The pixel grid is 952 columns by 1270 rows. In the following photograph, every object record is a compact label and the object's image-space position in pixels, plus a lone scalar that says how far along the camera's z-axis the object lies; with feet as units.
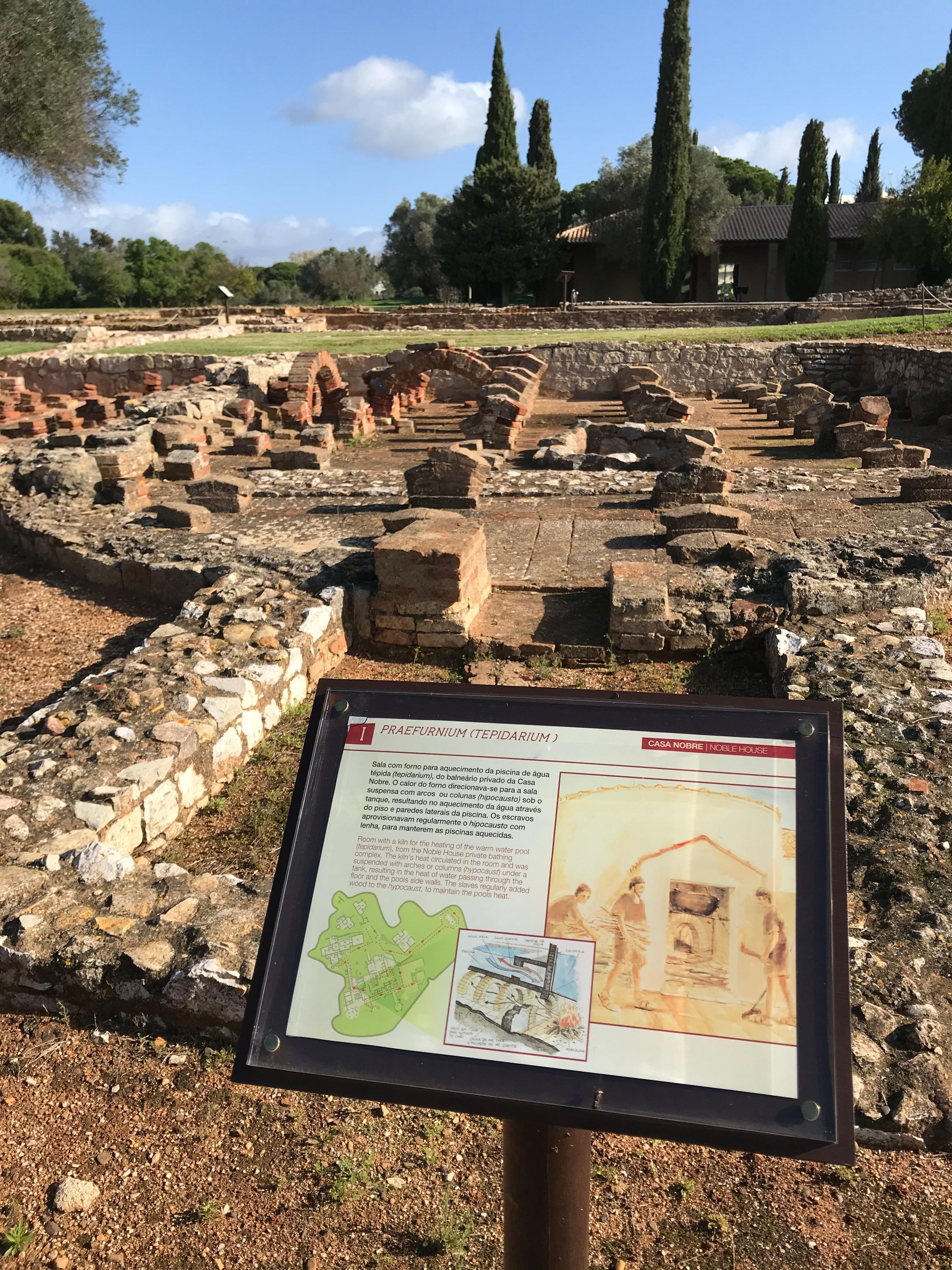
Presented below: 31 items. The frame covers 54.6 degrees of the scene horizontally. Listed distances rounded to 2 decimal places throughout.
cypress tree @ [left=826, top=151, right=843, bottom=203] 163.73
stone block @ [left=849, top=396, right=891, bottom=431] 44.65
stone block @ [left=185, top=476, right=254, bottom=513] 32.96
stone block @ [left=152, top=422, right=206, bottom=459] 42.65
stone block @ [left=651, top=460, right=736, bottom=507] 31.04
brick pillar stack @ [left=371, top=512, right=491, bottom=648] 21.63
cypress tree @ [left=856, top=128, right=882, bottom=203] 172.04
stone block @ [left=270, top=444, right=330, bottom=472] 41.37
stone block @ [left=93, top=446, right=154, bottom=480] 35.70
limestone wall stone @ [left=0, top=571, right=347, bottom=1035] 10.66
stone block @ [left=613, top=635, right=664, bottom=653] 21.16
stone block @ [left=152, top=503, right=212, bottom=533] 29.78
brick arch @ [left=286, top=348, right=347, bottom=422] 53.78
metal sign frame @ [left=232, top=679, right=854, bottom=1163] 5.22
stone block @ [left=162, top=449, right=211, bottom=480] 37.63
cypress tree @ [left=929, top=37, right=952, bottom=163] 108.58
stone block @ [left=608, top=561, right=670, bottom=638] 20.89
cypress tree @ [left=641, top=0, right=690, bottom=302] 105.60
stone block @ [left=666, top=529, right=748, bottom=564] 24.49
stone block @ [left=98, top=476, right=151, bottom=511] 33.68
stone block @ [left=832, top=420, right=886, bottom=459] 42.29
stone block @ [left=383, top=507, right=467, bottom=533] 25.41
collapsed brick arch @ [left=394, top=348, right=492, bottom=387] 55.72
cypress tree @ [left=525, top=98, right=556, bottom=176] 134.41
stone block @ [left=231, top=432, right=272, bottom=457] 45.60
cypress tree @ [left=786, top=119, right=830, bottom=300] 113.70
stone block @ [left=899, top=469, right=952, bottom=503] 31.40
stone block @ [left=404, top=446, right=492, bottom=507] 31.58
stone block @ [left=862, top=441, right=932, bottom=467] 38.55
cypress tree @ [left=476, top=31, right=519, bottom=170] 127.54
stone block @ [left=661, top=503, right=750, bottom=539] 26.35
